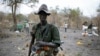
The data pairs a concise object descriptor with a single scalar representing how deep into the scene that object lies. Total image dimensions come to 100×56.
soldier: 2.89
